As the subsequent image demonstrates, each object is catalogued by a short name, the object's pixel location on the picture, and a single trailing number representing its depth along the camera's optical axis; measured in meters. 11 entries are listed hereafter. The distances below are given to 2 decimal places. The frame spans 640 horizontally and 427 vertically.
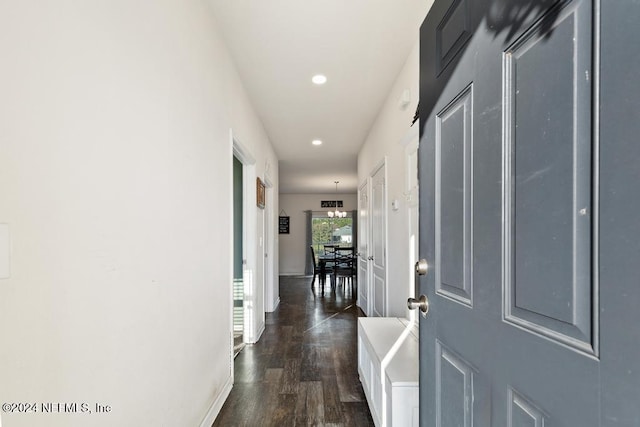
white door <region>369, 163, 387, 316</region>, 3.62
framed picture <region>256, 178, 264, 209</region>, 3.90
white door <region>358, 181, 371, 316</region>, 4.92
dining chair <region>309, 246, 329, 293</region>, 7.46
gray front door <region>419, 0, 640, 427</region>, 0.51
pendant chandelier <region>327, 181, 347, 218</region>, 9.51
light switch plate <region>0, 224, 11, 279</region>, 0.71
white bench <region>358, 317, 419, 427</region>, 1.62
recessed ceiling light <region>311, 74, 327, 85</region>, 2.95
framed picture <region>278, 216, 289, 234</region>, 10.64
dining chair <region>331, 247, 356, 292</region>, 7.00
